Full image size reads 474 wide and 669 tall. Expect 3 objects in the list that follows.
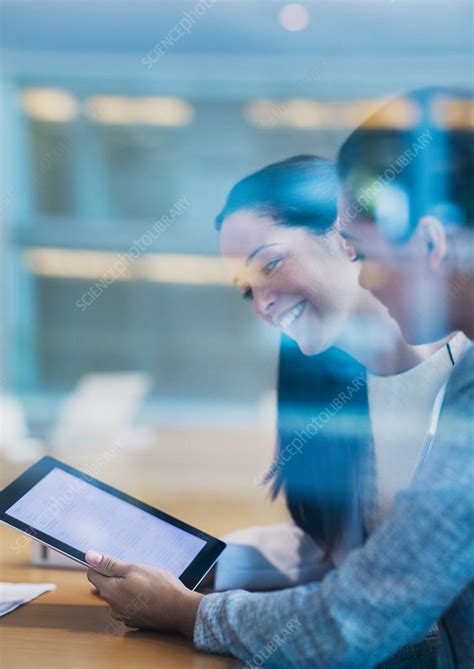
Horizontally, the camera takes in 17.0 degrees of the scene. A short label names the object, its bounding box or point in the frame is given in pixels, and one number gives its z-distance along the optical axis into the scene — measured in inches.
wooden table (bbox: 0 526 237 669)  65.4
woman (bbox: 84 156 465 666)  83.5
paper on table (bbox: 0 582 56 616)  72.1
